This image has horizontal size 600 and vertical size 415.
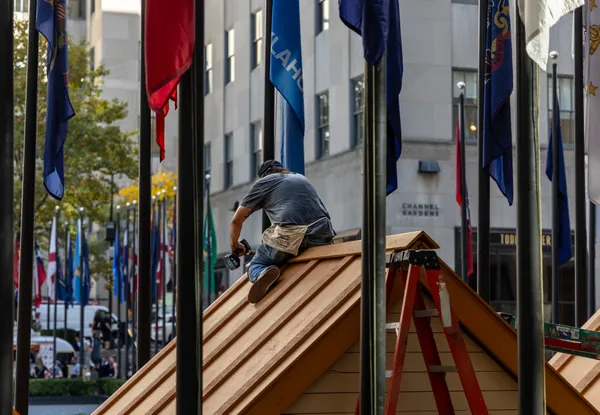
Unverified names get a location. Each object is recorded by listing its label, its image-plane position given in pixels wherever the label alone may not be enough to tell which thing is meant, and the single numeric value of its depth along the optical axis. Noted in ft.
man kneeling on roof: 37.96
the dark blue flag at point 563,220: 73.77
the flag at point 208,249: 141.26
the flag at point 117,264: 160.14
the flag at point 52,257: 143.33
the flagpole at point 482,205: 51.88
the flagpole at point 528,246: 26.32
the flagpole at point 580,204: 71.77
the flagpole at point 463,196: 88.35
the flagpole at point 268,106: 53.72
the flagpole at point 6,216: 25.91
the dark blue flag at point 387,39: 29.99
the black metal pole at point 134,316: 148.97
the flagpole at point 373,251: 28.17
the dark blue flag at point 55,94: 52.19
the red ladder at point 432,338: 29.37
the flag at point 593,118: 33.01
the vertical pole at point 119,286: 148.79
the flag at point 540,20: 25.75
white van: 198.70
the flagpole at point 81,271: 151.02
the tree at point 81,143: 153.99
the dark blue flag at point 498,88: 45.32
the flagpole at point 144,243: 53.26
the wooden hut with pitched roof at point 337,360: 31.01
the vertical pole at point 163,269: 151.02
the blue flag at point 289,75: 48.03
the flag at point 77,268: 156.66
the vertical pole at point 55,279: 143.02
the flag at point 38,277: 161.27
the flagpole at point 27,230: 50.14
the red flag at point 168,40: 30.25
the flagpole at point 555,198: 77.43
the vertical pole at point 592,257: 92.43
